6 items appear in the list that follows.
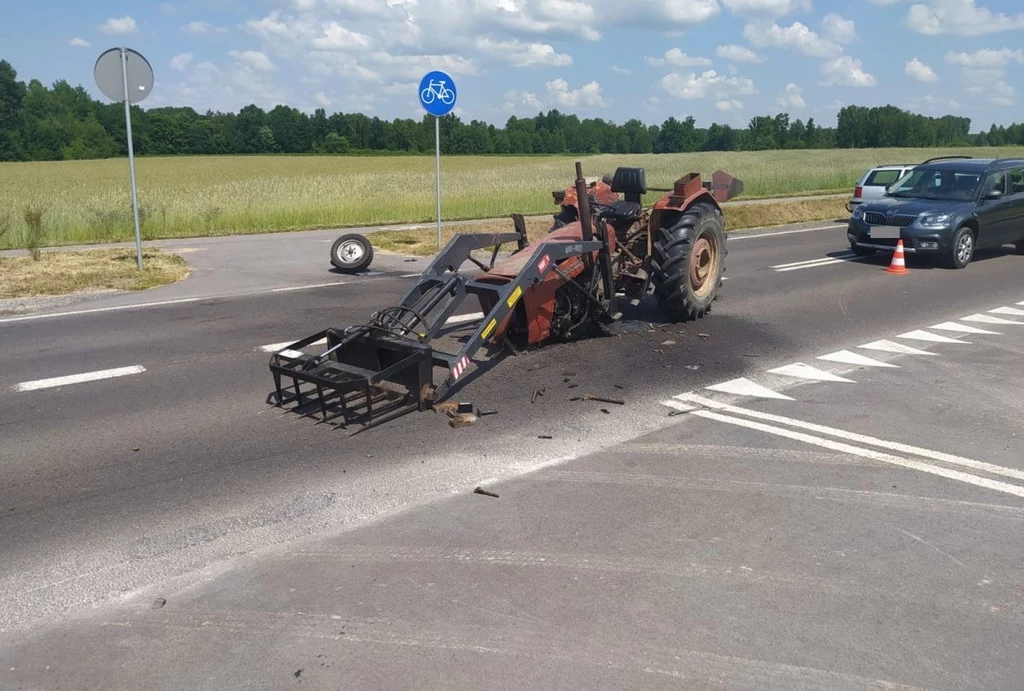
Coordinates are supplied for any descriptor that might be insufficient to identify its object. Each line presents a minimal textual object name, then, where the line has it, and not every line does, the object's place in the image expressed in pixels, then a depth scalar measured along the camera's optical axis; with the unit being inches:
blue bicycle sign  607.5
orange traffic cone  542.1
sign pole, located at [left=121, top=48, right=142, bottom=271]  500.4
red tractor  247.3
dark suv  550.3
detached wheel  535.8
